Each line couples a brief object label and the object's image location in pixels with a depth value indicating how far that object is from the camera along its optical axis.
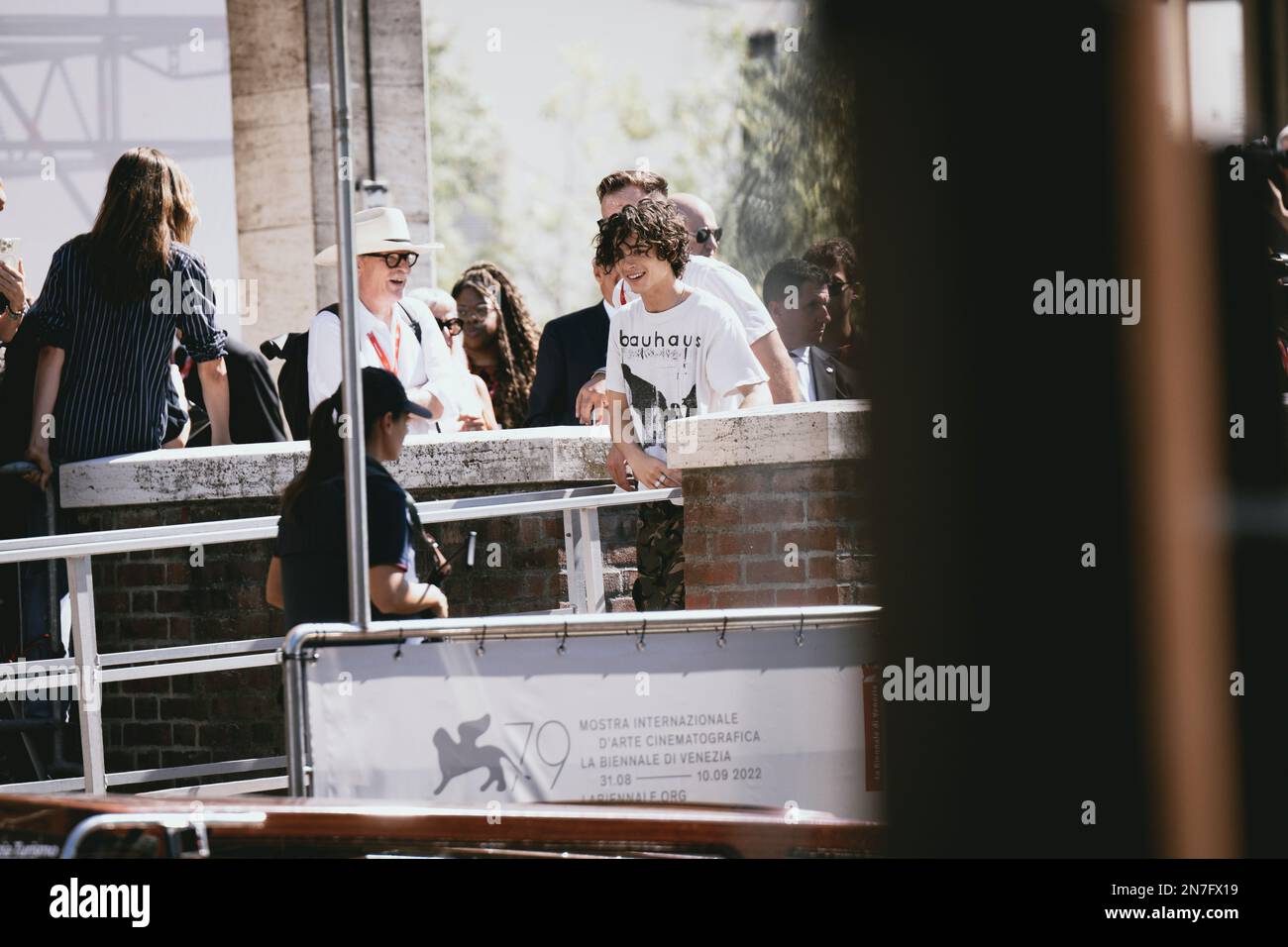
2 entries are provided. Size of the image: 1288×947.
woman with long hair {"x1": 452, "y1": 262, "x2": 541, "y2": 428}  8.94
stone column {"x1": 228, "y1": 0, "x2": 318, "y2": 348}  12.29
